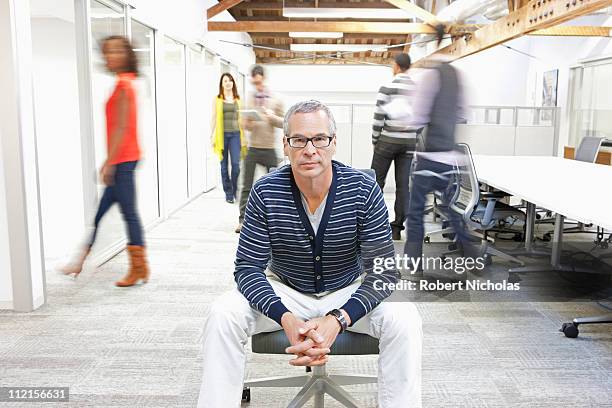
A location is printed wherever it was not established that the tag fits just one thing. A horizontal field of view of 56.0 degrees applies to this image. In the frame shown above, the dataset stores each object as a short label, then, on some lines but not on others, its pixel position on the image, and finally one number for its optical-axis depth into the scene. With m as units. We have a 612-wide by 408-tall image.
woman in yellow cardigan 5.57
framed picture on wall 9.12
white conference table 2.49
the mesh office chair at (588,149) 5.09
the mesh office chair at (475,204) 3.24
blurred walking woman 2.96
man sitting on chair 1.46
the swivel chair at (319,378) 1.55
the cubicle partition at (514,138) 6.73
